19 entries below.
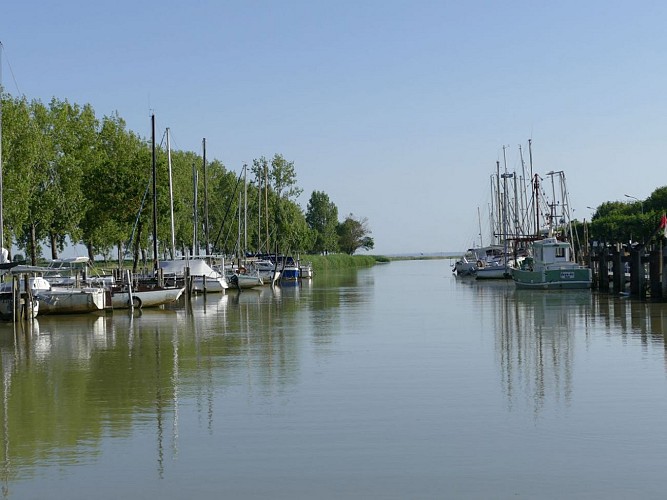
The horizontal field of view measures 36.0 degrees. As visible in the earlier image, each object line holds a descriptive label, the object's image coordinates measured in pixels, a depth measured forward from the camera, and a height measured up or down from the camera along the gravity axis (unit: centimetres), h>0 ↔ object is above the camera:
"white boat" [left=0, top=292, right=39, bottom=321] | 4262 -149
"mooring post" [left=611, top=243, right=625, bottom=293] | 5934 -135
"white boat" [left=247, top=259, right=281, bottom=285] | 8906 -73
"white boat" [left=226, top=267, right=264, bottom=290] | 7819 -134
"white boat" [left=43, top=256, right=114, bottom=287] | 5244 -43
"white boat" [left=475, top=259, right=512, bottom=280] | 9194 -168
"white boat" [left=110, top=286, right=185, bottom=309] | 5009 -147
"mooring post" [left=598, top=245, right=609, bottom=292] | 6381 -136
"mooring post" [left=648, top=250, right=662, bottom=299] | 4934 -125
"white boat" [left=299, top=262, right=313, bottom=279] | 10826 -123
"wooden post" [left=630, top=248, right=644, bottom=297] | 5366 -131
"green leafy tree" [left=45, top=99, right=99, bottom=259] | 7356 +794
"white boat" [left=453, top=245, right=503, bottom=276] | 10653 -58
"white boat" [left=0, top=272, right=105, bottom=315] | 4591 -134
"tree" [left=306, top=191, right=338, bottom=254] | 18750 +802
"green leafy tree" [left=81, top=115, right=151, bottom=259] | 7600 +560
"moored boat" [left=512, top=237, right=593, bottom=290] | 6581 -127
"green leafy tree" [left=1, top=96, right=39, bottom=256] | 6247 +681
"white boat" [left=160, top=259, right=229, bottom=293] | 6631 -59
